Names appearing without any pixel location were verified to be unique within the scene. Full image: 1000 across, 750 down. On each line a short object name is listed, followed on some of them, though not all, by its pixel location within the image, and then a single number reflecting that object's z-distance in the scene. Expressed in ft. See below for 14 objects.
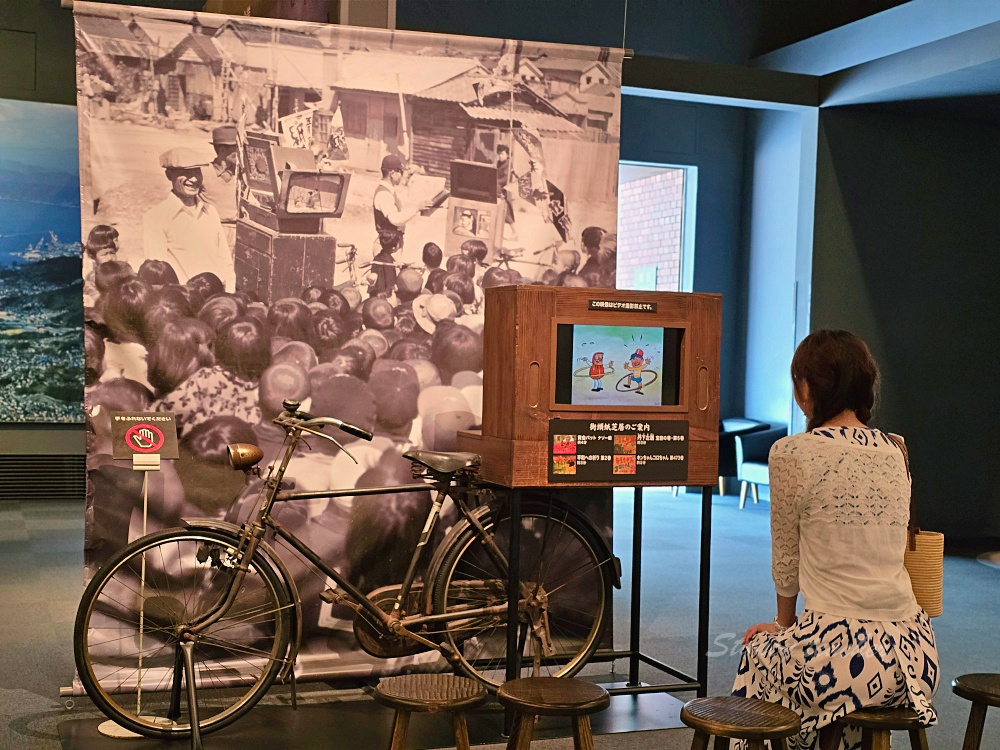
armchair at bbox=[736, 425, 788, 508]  33.37
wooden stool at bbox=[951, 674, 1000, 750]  9.07
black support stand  13.91
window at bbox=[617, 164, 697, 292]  37.42
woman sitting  8.46
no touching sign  12.98
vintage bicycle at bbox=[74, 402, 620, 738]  12.59
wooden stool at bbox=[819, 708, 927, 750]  8.33
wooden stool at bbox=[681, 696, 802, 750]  7.80
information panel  12.98
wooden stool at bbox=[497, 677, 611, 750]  8.70
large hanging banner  13.71
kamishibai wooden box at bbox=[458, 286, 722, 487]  12.90
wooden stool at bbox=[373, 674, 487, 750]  8.69
